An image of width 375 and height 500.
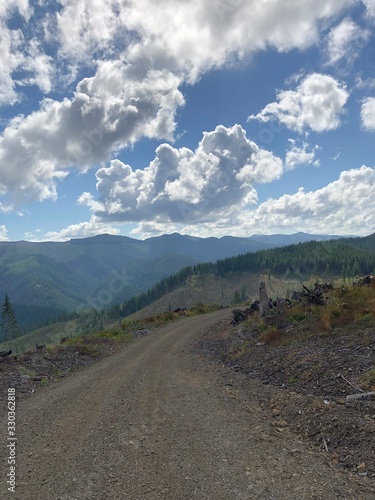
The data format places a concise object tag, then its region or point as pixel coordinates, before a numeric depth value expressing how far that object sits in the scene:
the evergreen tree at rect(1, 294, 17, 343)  82.81
